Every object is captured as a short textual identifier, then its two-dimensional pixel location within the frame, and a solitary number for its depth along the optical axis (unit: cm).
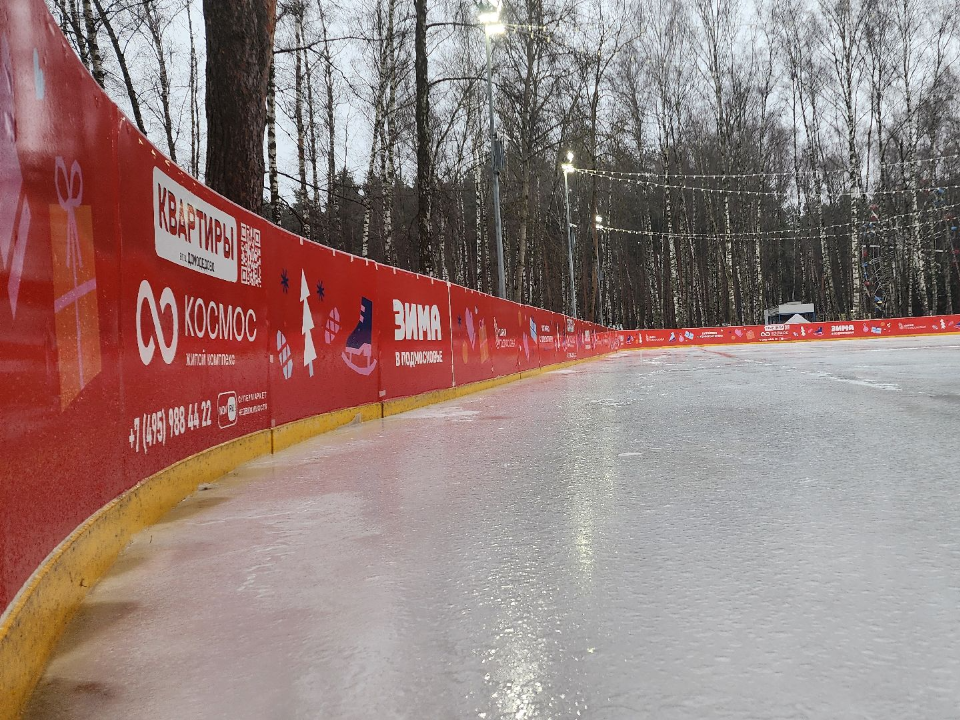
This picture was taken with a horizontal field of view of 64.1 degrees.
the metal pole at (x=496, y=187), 1777
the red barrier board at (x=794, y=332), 3697
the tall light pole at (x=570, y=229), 2877
